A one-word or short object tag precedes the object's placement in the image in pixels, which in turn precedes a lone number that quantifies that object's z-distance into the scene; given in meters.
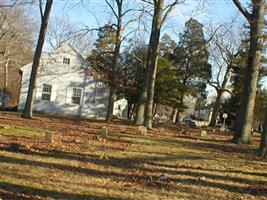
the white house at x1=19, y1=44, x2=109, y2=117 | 42.50
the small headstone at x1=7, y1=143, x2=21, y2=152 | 12.76
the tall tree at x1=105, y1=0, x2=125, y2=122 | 34.94
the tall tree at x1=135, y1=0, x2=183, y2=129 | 29.20
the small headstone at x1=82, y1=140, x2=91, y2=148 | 14.59
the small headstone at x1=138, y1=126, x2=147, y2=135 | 22.27
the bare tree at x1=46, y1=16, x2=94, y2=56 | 66.23
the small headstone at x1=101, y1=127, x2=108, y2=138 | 18.41
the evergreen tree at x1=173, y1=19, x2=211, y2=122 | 57.22
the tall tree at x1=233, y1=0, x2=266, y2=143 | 21.75
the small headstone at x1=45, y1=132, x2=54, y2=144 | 14.87
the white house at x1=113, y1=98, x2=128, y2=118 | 71.37
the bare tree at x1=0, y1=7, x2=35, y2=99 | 57.79
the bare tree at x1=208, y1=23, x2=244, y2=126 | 53.80
